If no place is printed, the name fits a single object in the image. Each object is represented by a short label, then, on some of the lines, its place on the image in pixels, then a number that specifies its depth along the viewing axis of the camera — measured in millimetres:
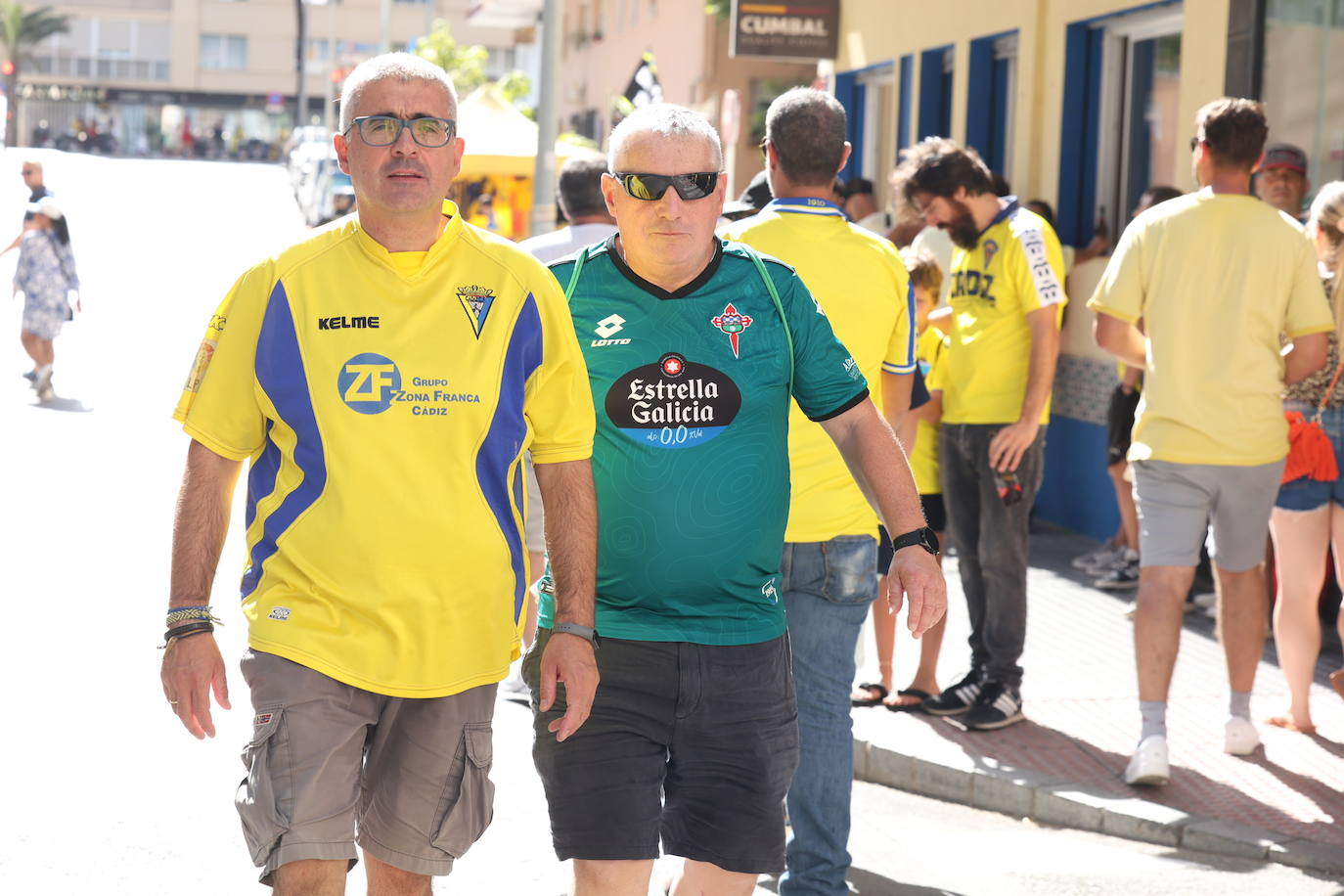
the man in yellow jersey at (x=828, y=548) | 4906
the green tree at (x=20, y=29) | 100062
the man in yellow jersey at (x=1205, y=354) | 6297
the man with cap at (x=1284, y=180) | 8555
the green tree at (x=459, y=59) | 54062
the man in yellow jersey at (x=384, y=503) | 3734
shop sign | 17594
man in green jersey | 3975
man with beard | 6996
